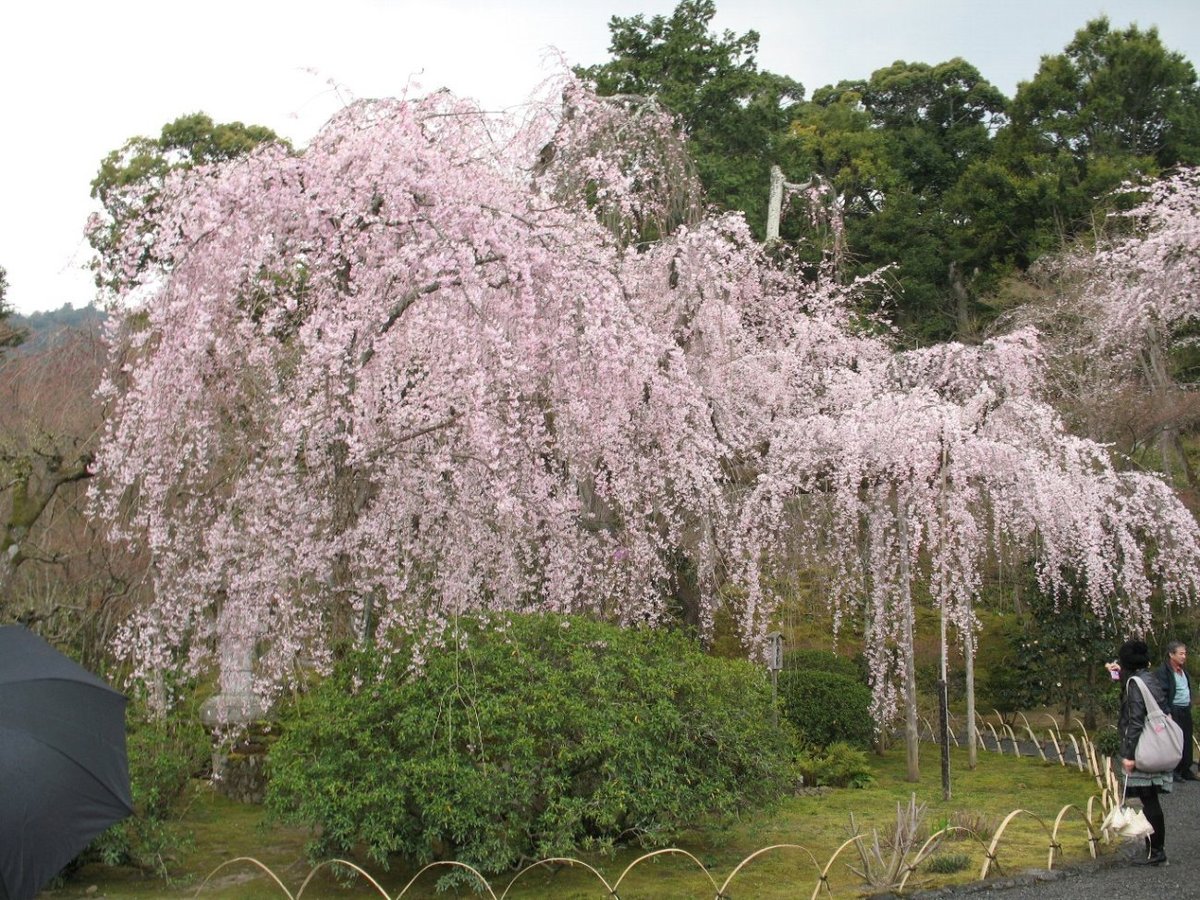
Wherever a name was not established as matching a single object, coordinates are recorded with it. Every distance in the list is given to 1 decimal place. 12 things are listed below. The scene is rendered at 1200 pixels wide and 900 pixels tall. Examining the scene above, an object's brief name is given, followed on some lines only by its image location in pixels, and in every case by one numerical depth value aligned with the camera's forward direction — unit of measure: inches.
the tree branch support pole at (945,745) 317.4
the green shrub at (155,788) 237.6
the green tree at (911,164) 828.6
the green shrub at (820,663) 442.9
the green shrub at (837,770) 360.8
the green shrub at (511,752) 214.4
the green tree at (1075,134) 788.0
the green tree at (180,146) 766.5
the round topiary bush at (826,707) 392.5
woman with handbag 211.8
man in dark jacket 221.9
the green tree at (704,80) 758.5
